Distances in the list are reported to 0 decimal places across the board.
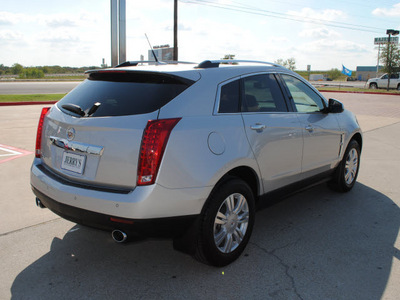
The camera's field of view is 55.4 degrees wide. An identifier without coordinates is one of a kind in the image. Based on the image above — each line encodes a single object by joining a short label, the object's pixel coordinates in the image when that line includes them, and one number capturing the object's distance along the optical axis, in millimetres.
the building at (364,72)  94362
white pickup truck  38562
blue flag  46906
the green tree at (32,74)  71706
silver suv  2727
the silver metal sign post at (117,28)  14016
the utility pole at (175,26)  26219
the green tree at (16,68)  94650
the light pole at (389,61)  37341
